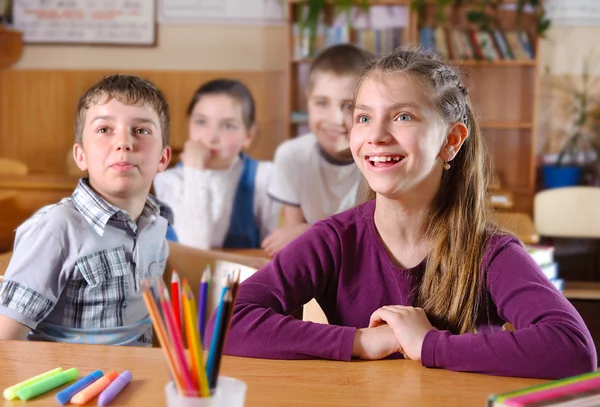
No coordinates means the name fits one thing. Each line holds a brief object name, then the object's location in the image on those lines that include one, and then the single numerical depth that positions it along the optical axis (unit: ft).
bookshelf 18.22
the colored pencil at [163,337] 3.61
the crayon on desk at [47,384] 4.30
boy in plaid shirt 5.59
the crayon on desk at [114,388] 4.27
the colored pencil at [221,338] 3.69
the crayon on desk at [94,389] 4.26
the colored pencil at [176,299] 3.75
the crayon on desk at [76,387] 4.27
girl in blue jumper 9.28
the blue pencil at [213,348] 3.73
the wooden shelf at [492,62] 17.94
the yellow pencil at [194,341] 3.62
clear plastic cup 3.76
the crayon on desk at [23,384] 4.31
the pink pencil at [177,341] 3.60
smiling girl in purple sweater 4.80
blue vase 18.17
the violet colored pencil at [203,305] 3.74
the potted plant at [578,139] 18.24
